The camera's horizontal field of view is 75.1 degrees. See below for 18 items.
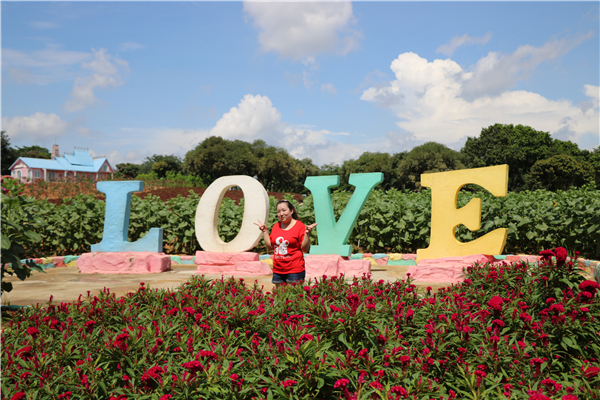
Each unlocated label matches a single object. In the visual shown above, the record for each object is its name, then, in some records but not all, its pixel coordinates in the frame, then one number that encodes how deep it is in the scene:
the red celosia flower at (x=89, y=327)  2.90
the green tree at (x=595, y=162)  38.75
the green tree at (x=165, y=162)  63.69
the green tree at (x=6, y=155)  44.19
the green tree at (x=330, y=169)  62.32
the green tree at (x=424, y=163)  40.12
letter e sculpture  6.09
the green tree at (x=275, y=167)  39.25
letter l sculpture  7.46
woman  4.36
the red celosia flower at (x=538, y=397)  1.66
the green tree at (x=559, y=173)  36.62
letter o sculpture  6.91
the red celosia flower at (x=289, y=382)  1.96
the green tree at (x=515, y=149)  41.91
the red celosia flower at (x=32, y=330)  2.45
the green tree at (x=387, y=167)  47.59
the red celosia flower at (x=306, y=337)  2.28
